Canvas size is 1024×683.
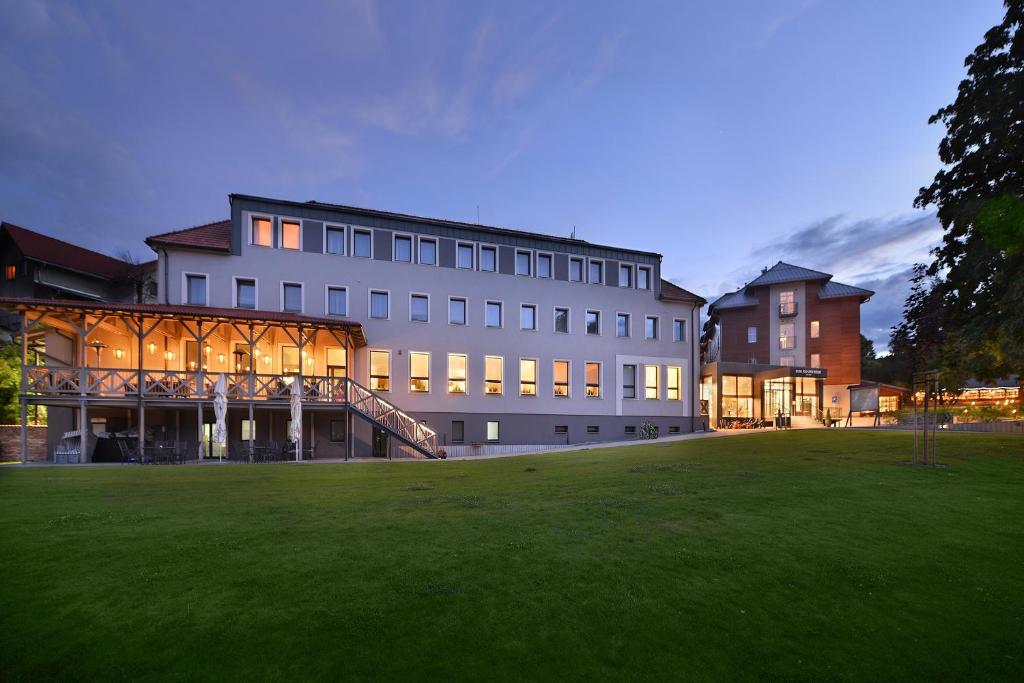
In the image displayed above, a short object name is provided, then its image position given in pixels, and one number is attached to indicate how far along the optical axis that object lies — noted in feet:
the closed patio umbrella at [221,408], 60.94
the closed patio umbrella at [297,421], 66.74
